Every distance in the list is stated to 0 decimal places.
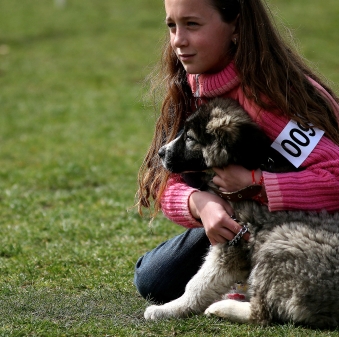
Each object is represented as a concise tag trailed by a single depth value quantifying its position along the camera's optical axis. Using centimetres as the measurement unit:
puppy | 739
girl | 785
